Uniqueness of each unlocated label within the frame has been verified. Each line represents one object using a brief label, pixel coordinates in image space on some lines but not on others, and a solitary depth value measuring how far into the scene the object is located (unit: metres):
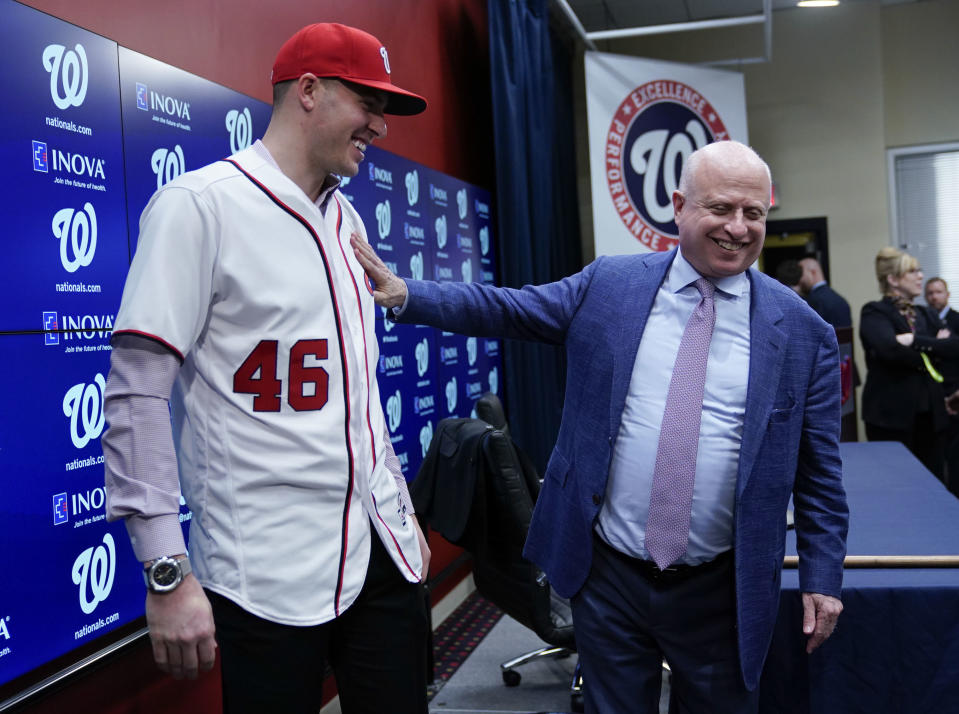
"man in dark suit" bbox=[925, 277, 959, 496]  4.91
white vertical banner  5.49
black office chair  2.86
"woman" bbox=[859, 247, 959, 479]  4.74
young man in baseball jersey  1.16
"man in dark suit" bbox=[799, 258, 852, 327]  5.52
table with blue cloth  2.06
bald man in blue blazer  1.70
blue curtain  4.85
